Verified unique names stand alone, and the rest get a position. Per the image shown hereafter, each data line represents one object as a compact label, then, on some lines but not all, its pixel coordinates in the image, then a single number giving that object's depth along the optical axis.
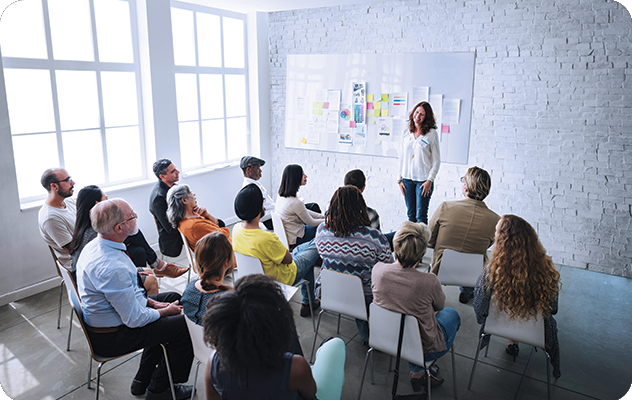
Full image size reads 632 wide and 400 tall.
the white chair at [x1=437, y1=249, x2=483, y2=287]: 3.37
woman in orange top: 3.61
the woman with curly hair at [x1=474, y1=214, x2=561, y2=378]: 2.53
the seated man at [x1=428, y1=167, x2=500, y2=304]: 3.46
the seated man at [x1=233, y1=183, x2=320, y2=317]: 3.05
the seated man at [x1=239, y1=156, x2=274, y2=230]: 4.62
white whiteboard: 5.30
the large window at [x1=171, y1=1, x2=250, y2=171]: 5.78
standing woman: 4.84
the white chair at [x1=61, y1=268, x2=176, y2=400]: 2.43
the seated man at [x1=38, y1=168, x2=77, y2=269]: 3.49
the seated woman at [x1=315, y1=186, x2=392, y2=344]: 2.99
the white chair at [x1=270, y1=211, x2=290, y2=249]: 3.97
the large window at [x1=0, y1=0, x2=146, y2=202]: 4.17
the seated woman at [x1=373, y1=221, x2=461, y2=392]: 2.41
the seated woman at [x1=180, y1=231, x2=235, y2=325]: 2.30
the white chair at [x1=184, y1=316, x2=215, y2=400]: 2.25
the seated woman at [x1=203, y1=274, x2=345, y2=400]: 1.55
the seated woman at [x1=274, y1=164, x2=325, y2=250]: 3.92
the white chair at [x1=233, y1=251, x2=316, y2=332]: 3.03
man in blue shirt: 2.40
